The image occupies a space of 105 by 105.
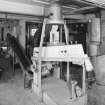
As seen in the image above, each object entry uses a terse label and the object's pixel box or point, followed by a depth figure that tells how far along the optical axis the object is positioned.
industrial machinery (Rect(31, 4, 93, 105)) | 1.89
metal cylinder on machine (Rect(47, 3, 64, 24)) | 1.99
